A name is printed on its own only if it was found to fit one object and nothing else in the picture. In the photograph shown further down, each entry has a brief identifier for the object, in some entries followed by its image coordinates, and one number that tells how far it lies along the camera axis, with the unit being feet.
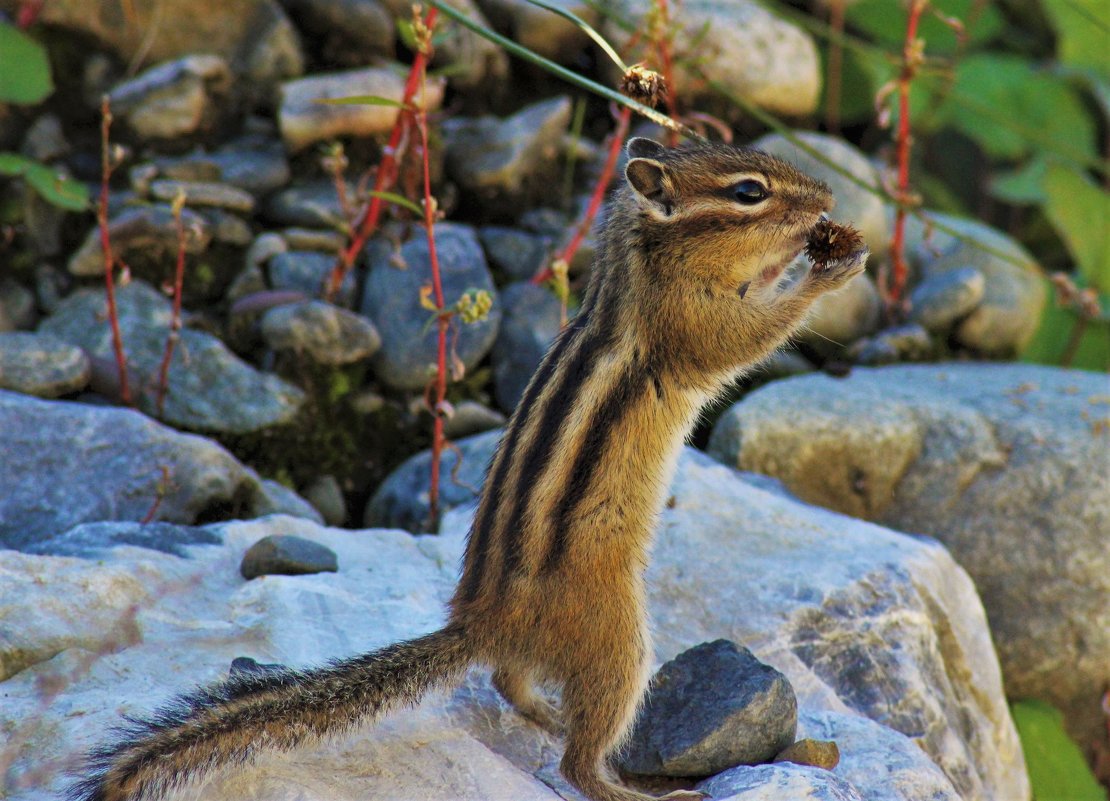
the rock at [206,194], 35.68
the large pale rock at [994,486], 32.58
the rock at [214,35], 40.01
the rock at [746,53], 44.04
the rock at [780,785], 18.83
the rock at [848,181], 42.01
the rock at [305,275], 35.70
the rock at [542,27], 43.21
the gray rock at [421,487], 31.63
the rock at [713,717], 20.31
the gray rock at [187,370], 32.24
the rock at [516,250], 38.96
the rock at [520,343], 36.27
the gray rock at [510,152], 40.04
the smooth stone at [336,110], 37.65
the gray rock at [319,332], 33.68
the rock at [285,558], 24.52
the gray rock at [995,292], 41.27
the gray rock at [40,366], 30.37
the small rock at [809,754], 20.66
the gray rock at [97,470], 27.58
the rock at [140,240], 34.76
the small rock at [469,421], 34.91
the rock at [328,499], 32.76
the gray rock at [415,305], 34.96
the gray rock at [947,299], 40.14
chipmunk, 18.31
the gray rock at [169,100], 37.99
